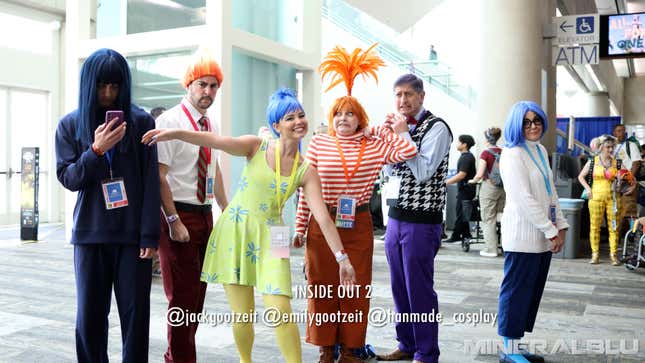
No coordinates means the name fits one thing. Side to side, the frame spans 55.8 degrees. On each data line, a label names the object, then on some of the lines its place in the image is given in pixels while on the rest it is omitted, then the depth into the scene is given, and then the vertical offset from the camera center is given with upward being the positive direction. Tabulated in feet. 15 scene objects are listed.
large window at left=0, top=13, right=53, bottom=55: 35.53 +8.93
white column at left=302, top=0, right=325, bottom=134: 25.52 +5.58
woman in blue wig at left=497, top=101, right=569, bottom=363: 9.81 -0.62
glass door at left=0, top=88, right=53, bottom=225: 35.45 +2.50
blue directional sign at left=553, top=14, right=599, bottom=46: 31.12 +7.88
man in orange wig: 8.67 -0.22
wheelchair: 20.45 -2.34
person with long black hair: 6.72 -0.27
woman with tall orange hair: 9.52 -0.46
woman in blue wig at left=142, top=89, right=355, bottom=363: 7.89 -0.50
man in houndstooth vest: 9.53 -0.38
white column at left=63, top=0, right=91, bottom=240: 24.91 +5.81
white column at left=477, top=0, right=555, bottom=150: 29.68 +6.30
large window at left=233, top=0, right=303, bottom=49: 23.71 +6.65
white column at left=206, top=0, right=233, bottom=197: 20.62 +4.72
